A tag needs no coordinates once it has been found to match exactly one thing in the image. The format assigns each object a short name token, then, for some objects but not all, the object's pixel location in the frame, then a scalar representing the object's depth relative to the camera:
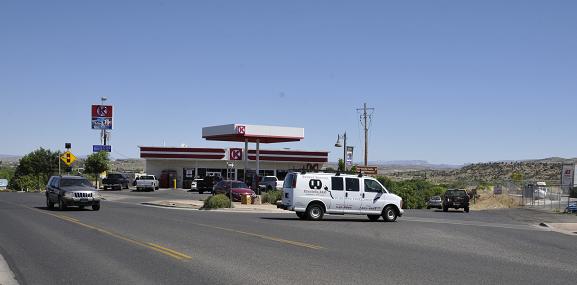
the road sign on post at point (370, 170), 49.17
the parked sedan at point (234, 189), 44.77
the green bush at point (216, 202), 37.41
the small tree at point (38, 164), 83.81
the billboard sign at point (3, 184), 73.62
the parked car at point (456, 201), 47.66
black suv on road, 31.17
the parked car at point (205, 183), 62.84
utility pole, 64.15
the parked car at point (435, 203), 53.09
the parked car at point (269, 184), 58.18
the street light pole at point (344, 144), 60.52
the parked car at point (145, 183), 64.69
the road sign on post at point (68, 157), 54.00
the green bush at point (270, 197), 43.88
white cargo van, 27.73
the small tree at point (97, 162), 76.62
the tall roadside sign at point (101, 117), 70.00
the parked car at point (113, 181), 69.88
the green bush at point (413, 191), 55.47
